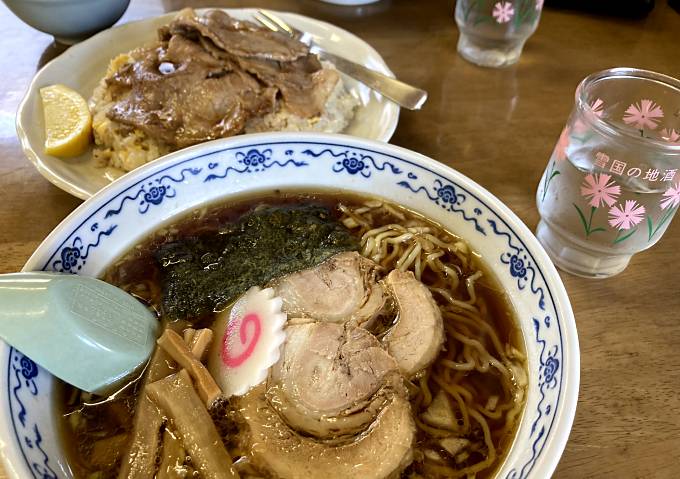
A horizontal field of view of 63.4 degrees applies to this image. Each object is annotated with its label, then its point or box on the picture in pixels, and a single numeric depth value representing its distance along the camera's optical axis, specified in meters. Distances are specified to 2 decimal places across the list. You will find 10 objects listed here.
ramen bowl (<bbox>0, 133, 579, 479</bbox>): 0.17
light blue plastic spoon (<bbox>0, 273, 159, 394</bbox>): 0.18
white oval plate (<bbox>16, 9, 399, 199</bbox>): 0.32
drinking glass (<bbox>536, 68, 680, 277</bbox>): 0.25
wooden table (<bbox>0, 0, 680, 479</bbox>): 0.23
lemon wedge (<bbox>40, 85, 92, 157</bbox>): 0.33
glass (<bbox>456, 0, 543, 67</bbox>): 0.40
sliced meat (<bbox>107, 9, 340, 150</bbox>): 0.34
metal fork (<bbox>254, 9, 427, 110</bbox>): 0.36
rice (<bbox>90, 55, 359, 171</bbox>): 0.34
